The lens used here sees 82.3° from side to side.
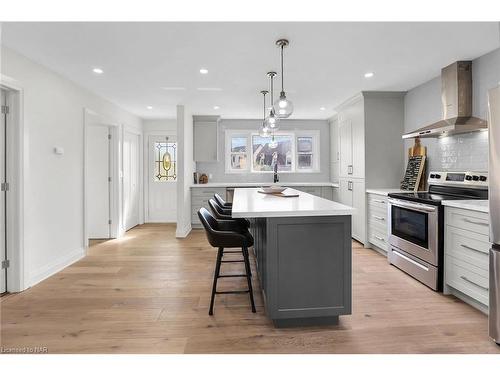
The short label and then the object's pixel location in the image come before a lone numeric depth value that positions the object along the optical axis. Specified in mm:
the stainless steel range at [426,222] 2758
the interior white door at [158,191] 6598
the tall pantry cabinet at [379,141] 4398
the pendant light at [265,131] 3774
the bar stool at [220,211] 3154
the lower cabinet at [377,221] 3854
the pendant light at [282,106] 2594
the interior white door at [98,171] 5105
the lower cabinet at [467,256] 2295
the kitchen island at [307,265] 2074
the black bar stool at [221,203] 3618
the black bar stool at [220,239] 2267
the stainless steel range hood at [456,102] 3032
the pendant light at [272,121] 3344
